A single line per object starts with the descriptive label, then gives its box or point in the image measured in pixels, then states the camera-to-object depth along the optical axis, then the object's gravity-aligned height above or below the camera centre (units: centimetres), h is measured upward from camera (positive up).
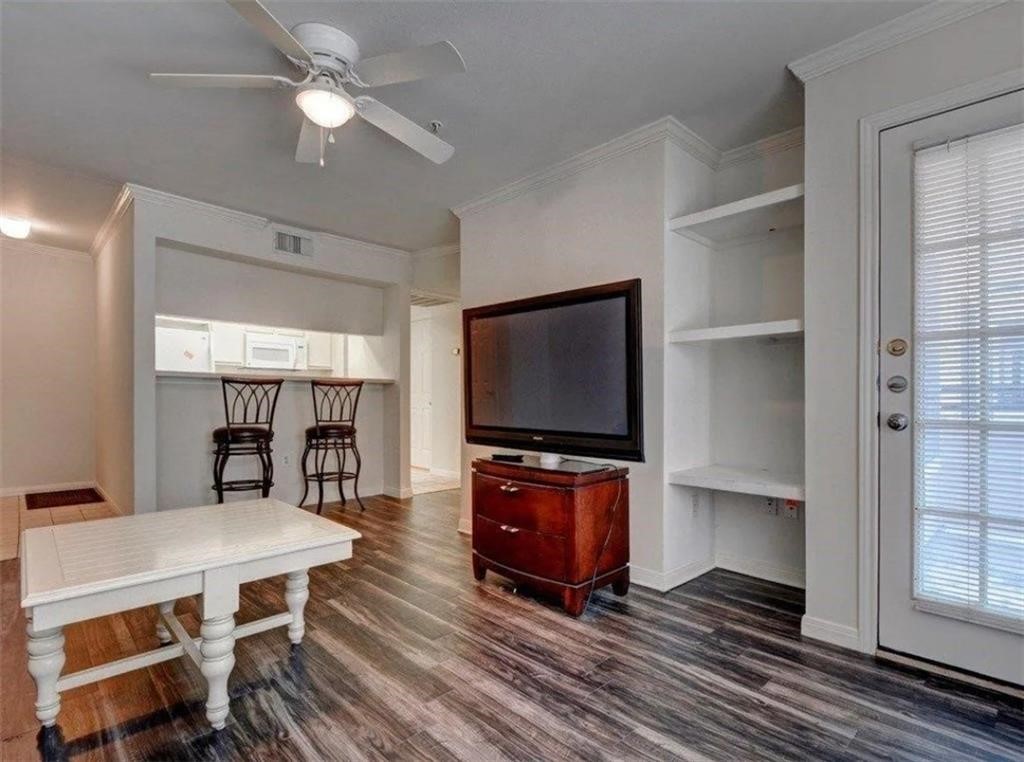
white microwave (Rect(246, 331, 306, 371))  594 +35
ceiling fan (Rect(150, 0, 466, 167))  177 +116
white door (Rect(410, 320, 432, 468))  718 -23
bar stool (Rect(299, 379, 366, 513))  461 -46
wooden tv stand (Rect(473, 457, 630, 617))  243 -75
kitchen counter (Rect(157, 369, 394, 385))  398 +5
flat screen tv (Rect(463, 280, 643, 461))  270 +4
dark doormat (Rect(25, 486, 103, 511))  464 -112
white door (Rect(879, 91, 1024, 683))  179 -5
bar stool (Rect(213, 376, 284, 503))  407 -39
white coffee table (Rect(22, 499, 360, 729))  140 -58
